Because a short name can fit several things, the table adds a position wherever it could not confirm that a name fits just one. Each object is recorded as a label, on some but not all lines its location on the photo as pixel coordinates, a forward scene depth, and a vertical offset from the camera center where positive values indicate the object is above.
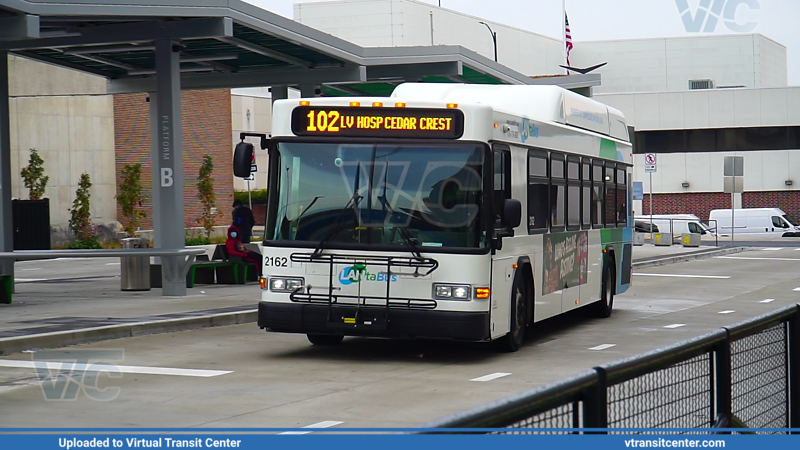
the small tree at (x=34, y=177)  39.59 +0.82
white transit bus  11.60 -0.26
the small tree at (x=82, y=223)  41.31 -0.88
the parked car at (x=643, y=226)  55.45 -1.80
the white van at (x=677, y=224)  55.91 -1.73
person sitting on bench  23.59 -1.11
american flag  79.50 +11.05
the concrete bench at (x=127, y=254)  18.95 -0.95
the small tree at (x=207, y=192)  44.50 +0.21
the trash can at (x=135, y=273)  21.14 -1.42
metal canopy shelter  17.69 +2.76
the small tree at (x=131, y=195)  42.75 +0.13
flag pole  81.81 +13.01
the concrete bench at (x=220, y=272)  23.19 -1.57
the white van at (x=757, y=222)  61.81 -1.86
